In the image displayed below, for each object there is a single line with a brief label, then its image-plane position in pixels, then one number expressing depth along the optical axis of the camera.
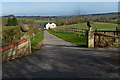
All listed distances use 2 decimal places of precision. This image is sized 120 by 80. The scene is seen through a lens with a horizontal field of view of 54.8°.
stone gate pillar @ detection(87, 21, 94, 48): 6.74
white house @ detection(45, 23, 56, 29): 67.33
